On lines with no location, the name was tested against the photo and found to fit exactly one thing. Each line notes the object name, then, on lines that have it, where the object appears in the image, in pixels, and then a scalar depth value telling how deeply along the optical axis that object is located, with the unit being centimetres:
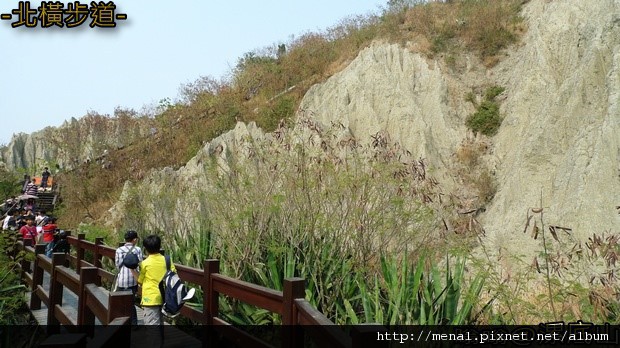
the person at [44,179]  3066
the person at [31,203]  2181
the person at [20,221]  1445
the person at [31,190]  2511
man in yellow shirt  578
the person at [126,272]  684
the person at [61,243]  1145
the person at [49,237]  1220
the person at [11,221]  1393
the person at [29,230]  1208
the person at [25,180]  3249
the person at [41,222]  1271
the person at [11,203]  2338
